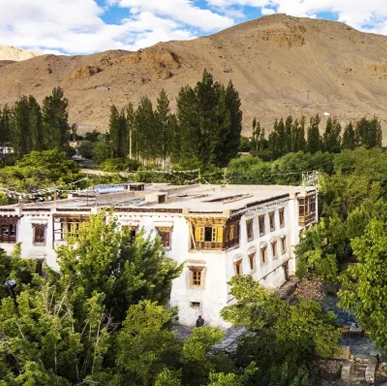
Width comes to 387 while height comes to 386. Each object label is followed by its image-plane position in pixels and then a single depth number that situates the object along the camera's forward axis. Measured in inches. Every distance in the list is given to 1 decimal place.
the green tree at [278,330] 685.3
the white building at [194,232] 895.1
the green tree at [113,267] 614.5
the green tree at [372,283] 676.7
